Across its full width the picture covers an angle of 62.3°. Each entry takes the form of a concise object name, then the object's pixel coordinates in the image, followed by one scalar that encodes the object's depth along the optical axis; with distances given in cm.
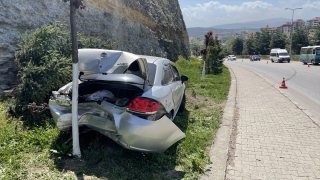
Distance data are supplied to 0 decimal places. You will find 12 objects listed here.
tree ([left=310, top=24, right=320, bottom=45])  5419
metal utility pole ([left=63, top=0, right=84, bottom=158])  365
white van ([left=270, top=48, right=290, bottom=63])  4285
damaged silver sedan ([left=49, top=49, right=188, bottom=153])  371
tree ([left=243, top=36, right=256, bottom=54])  8598
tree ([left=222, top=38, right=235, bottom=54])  10962
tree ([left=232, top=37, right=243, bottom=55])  10269
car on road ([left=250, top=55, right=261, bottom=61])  5928
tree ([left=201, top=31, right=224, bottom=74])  1942
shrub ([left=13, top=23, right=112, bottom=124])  523
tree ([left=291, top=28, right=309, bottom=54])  6169
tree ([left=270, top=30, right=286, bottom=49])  7050
